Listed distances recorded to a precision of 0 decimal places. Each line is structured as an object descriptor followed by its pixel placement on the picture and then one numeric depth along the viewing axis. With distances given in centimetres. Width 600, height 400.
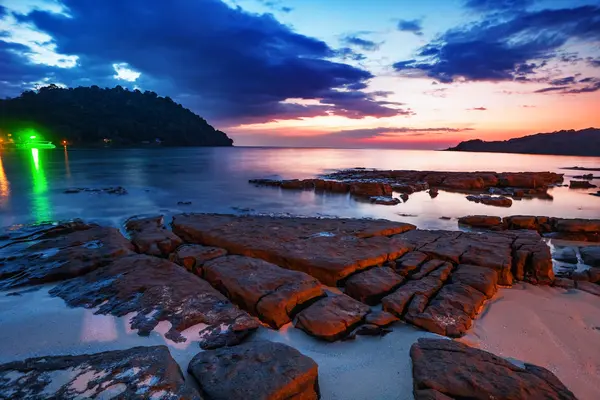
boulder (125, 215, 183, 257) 745
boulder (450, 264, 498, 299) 527
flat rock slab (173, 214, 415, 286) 605
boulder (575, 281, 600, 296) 550
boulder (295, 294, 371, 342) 396
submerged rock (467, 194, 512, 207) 1775
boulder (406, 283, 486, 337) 415
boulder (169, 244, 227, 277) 631
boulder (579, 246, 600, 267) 736
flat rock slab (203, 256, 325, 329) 436
